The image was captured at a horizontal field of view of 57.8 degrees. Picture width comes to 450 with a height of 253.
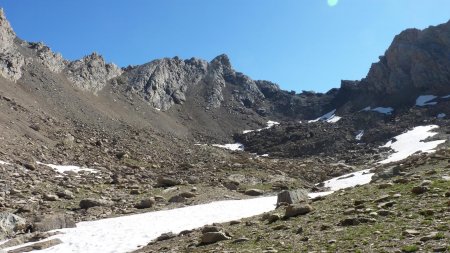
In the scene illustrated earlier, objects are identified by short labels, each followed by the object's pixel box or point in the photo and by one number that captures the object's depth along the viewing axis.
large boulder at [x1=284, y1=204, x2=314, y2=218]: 21.54
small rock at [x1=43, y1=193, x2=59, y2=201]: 33.53
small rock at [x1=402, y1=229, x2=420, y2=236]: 13.65
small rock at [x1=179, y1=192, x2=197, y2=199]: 37.16
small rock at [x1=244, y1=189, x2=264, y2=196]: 42.54
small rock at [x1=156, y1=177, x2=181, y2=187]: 44.41
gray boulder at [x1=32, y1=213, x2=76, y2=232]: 24.94
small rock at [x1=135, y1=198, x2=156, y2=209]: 33.28
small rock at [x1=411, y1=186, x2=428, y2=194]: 19.97
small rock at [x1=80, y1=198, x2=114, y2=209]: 32.25
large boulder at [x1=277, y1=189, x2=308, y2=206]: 29.50
